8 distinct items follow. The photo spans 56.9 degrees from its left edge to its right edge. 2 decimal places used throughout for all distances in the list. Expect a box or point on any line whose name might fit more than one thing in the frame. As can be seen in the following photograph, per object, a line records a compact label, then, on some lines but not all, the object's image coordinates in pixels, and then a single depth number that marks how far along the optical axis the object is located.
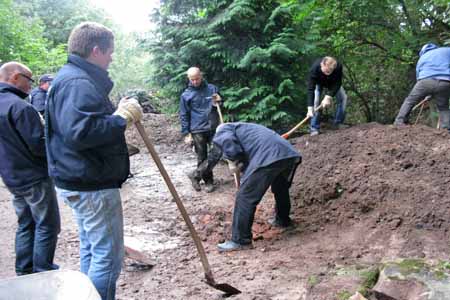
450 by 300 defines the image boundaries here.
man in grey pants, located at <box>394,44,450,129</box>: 6.45
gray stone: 2.73
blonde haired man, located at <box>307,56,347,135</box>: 6.89
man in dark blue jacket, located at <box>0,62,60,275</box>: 3.37
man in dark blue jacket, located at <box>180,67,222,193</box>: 6.53
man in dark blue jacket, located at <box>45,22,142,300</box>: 2.47
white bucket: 2.07
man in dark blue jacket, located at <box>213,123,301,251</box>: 4.39
